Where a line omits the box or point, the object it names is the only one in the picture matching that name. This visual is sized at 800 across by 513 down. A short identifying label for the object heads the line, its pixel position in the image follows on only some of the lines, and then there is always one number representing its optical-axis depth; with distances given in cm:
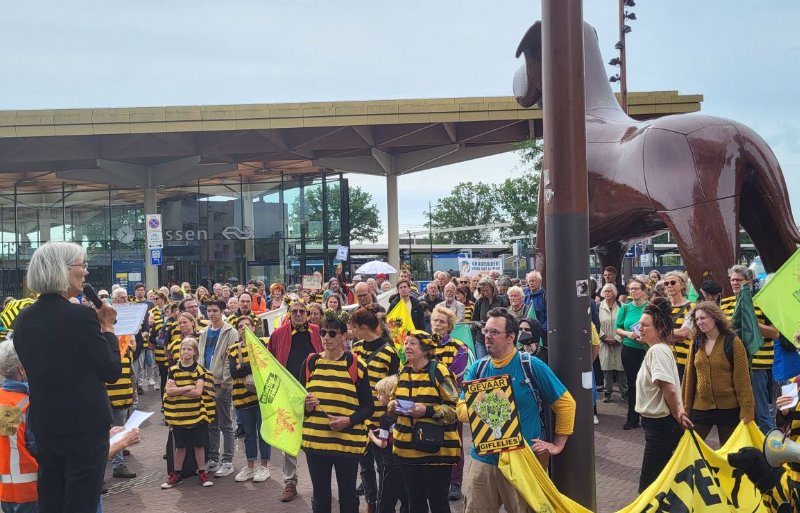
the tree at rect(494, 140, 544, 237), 3138
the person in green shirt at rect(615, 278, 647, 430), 907
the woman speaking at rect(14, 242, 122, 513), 376
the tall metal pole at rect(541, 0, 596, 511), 456
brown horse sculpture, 829
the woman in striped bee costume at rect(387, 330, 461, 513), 495
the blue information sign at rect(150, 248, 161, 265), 1683
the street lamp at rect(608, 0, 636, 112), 1895
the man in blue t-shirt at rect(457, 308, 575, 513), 445
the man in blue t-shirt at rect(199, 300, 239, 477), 826
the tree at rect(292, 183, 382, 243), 8616
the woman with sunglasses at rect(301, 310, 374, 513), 537
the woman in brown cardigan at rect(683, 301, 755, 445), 582
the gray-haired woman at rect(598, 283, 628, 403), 1037
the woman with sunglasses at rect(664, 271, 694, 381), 756
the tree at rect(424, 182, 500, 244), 9919
